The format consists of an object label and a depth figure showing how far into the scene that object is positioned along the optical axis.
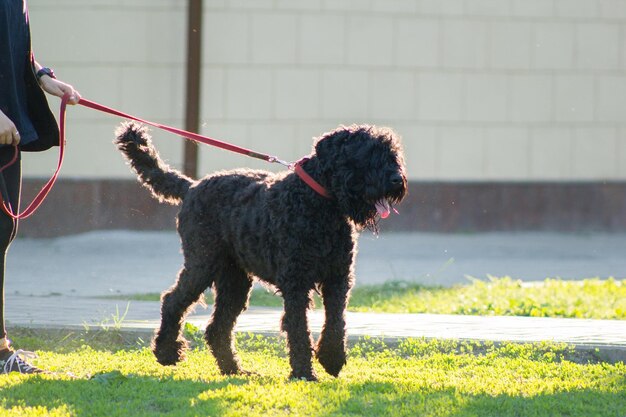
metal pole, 26.86
